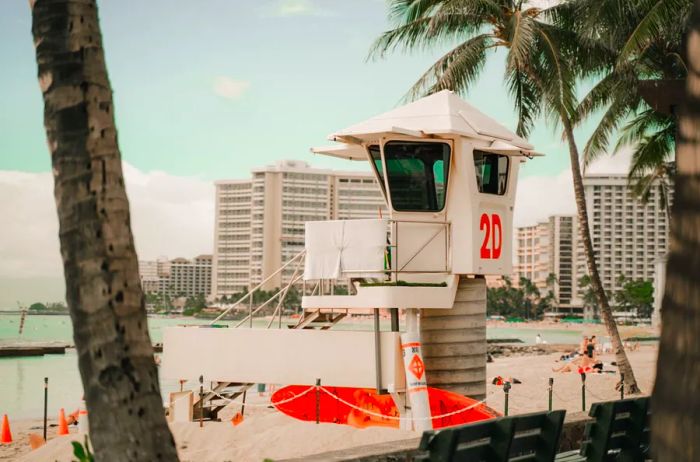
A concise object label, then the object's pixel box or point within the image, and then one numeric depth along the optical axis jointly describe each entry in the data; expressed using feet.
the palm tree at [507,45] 91.45
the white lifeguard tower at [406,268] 60.13
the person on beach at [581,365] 151.23
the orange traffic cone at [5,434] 88.07
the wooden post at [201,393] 60.53
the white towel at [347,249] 60.64
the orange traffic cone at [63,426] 88.28
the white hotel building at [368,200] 538.63
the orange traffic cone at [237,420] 66.49
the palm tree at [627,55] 80.23
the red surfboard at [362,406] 58.75
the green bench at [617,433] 23.94
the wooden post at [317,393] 56.18
